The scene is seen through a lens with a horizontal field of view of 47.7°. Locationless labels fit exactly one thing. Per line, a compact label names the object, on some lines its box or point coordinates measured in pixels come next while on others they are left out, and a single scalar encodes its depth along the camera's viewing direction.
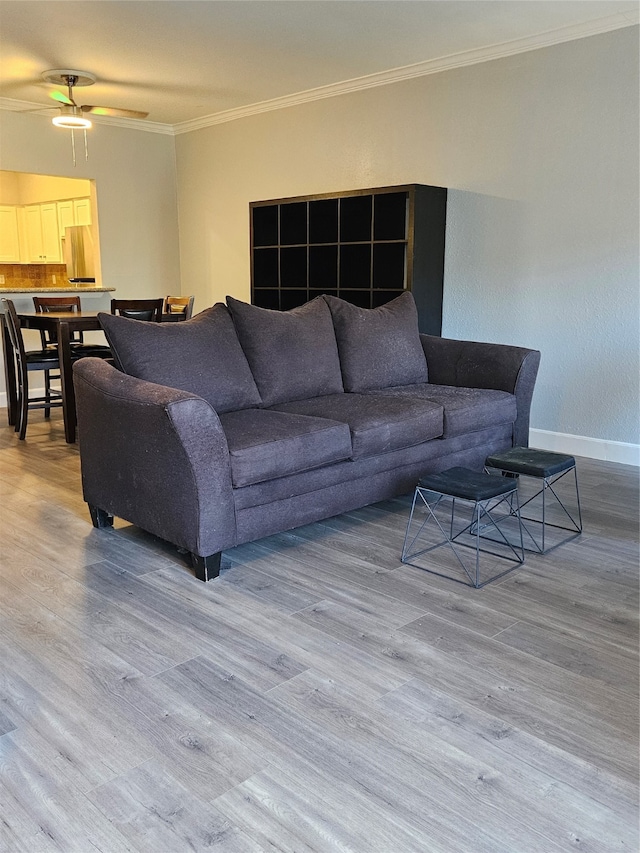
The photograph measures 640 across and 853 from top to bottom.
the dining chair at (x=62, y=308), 5.64
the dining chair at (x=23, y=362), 5.08
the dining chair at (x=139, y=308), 5.32
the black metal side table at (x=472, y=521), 2.74
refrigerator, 7.86
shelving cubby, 5.12
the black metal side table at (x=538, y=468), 3.02
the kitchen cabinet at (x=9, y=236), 8.91
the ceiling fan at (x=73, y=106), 5.28
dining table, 4.98
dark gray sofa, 2.79
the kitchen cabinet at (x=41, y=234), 8.48
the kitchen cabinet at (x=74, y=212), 7.90
